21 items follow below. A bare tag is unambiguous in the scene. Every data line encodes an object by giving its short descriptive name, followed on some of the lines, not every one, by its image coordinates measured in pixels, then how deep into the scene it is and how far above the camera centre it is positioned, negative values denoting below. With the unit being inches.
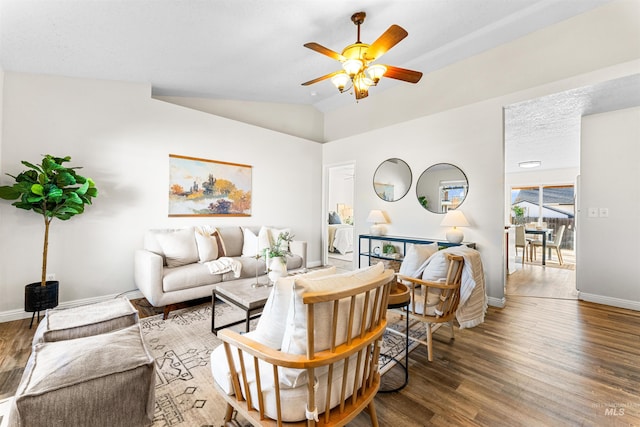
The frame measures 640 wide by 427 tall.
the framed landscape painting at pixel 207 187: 154.3 +16.2
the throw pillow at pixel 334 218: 287.0 -3.3
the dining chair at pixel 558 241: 230.2 -20.2
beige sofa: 116.7 -23.9
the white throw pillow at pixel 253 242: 162.7 -16.9
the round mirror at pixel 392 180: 179.5 +25.1
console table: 157.5 -19.1
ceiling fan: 90.6 +53.9
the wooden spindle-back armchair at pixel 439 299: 84.9 -27.2
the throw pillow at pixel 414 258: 97.2 -15.5
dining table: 226.7 -13.0
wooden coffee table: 88.2 -28.1
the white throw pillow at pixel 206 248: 140.6 -18.1
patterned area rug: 63.5 -46.1
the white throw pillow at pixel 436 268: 87.7 -17.0
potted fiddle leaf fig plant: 101.9 +5.7
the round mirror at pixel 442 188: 155.0 +17.3
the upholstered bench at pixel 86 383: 44.9 -30.5
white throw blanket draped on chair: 89.8 -24.9
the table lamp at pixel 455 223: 145.2 -3.4
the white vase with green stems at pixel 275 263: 103.3 -19.0
